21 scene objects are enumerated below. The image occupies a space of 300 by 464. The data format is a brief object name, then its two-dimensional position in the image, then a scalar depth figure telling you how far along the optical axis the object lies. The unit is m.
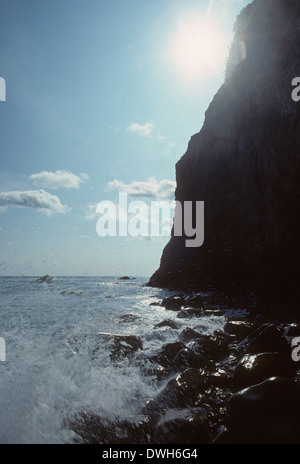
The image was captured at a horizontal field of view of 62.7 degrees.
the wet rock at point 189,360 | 4.99
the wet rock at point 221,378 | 4.20
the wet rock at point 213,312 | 11.25
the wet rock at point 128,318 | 9.99
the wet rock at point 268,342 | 5.24
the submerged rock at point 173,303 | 13.76
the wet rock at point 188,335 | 6.70
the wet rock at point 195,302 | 13.49
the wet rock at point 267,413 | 2.72
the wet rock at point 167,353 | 5.26
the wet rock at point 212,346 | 5.55
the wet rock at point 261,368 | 3.90
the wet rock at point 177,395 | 3.59
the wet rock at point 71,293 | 22.68
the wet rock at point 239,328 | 7.05
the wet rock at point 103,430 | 3.07
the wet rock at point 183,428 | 2.95
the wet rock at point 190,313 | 10.75
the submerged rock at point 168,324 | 8.46
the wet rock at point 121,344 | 5.83
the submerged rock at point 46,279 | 51.62
